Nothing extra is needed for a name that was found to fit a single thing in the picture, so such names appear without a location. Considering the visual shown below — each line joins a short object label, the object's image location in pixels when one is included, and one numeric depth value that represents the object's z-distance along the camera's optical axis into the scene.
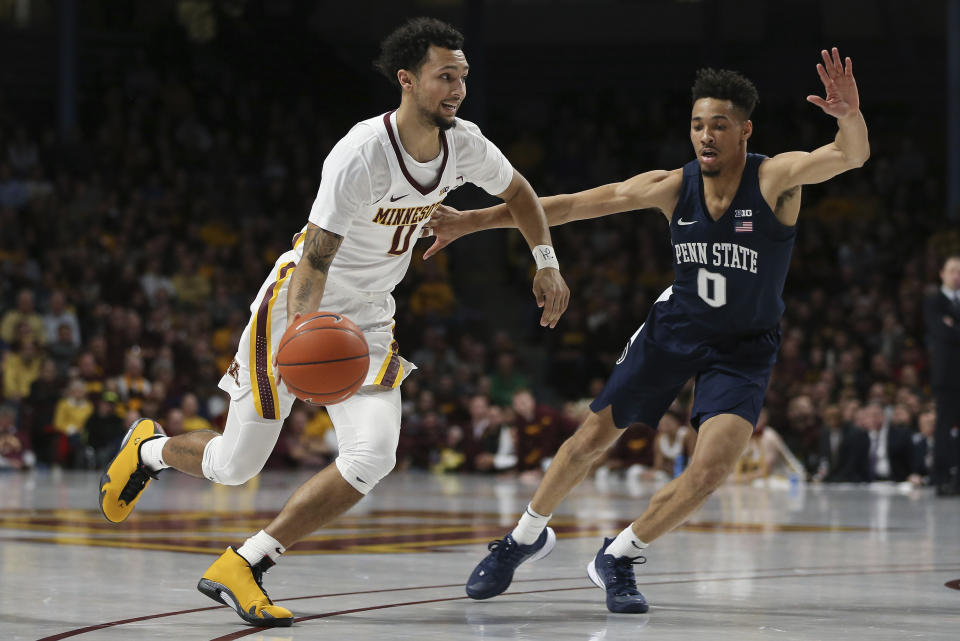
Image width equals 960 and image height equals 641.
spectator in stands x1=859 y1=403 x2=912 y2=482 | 15.14
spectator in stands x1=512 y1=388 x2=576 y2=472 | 16.70
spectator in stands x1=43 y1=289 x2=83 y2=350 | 17.58
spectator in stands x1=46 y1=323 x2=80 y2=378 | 17.44
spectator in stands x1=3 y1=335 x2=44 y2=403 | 17.09
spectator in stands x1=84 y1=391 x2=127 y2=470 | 16.56
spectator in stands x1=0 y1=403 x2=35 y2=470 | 16.55
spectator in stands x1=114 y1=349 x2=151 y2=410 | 17.02
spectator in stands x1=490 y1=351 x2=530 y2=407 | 18.67
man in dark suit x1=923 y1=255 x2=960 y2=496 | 13.06
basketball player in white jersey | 5.38
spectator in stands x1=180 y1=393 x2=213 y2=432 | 16.69
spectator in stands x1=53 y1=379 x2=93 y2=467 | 16.84
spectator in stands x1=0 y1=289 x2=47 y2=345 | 17.31
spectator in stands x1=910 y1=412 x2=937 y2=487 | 14.77
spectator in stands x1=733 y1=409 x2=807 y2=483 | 15.40
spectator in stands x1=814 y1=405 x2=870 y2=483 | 15.31
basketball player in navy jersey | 5.79
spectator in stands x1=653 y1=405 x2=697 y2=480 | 15.91
